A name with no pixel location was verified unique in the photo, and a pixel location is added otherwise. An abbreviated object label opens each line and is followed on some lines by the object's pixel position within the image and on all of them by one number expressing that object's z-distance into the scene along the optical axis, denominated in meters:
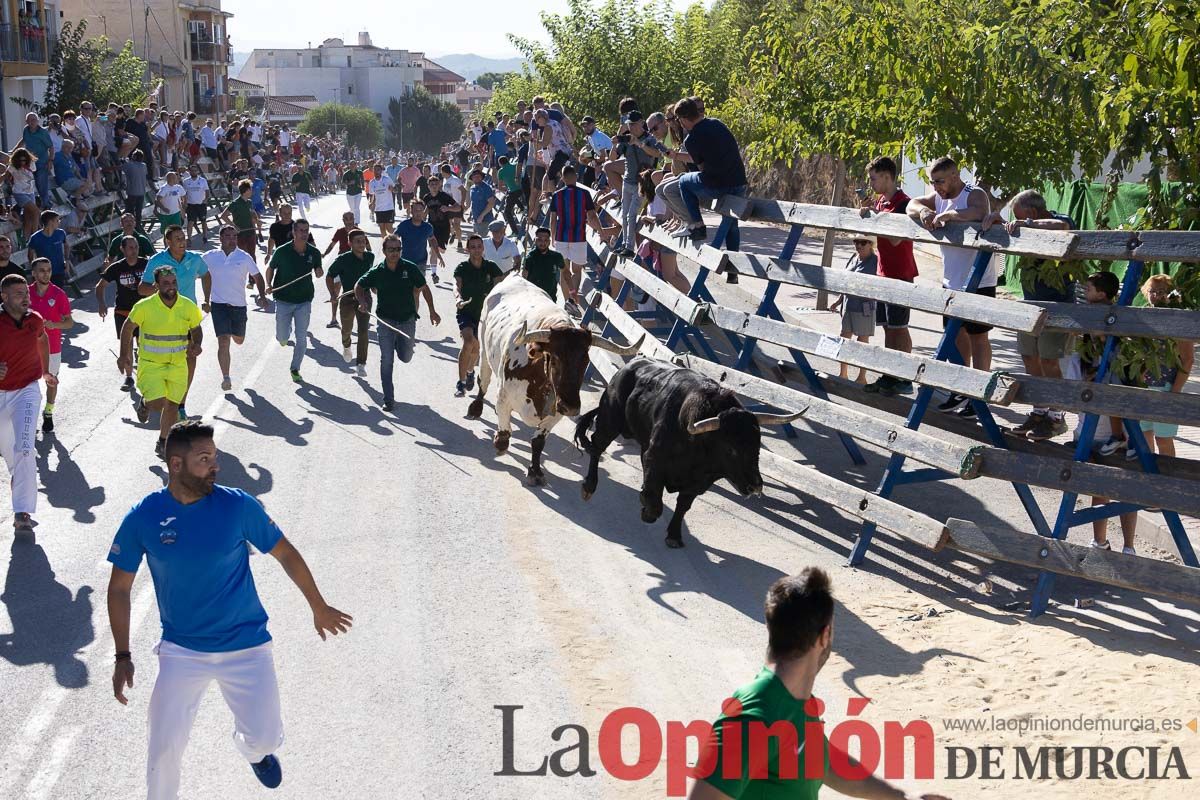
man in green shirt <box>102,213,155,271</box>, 16.93
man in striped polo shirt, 18.91
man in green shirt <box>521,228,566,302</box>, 15.90
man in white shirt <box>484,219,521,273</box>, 17.36
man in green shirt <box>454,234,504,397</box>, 15.60
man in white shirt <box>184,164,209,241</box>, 30.88
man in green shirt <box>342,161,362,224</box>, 35.72
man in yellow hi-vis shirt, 12.66
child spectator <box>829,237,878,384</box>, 14.50
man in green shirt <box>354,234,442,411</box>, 15.36
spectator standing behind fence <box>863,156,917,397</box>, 12.94
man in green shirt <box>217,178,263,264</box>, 24.03
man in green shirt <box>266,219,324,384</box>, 16.50
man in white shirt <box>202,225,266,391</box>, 15.64
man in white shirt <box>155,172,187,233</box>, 27.80
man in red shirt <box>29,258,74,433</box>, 13.77
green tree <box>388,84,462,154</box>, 140.88
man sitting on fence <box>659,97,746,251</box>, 13.34
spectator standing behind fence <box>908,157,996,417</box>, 10.38
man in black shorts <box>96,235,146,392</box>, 15.59
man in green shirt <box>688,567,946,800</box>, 4.11
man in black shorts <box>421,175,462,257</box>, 23.38
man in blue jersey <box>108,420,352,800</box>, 5.89
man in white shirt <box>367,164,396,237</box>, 31.20
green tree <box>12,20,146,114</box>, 39.91
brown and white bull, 12.25
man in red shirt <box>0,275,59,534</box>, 10.52
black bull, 10.41
